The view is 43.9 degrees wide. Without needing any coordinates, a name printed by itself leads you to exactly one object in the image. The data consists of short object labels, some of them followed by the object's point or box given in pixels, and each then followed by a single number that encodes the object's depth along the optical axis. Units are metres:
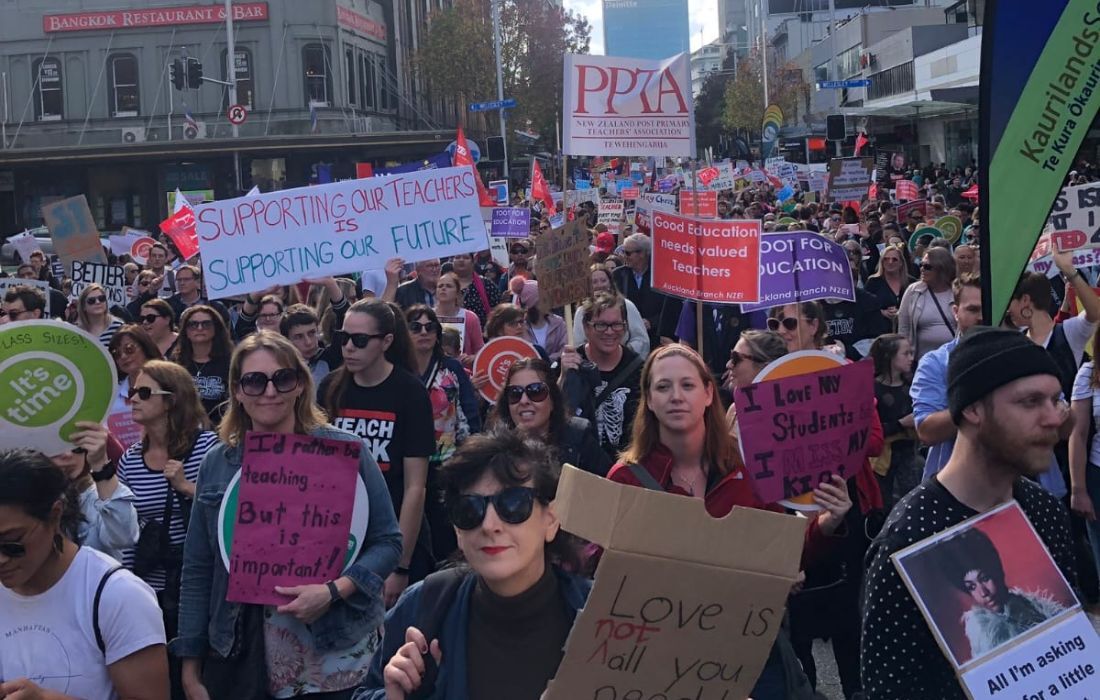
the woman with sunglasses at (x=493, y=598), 2.98
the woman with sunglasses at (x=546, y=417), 5.47
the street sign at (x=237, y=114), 39.91
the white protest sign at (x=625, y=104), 10.91
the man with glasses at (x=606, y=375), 6.67
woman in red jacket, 4.58
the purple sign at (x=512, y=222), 18.66
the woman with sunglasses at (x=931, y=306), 9.45
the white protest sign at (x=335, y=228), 8.79
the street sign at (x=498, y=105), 32.19
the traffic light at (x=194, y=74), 37.69
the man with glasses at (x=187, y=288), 11.70
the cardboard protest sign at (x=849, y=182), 23.69
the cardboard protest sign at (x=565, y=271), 9.44
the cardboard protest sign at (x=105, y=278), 13.01
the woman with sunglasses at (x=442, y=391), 6.44
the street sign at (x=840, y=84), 44.34
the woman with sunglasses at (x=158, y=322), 8.50
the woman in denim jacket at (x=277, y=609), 4.09
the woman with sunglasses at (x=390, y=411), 5.45
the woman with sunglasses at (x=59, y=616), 3.29
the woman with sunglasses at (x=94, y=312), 9.48
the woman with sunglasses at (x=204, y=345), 7.70
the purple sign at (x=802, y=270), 8.88
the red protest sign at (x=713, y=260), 8.59
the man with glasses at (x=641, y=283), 11.01
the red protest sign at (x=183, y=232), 15.75
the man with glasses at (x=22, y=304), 9.05
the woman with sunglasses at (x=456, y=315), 9.33
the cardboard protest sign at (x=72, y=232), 14.87
